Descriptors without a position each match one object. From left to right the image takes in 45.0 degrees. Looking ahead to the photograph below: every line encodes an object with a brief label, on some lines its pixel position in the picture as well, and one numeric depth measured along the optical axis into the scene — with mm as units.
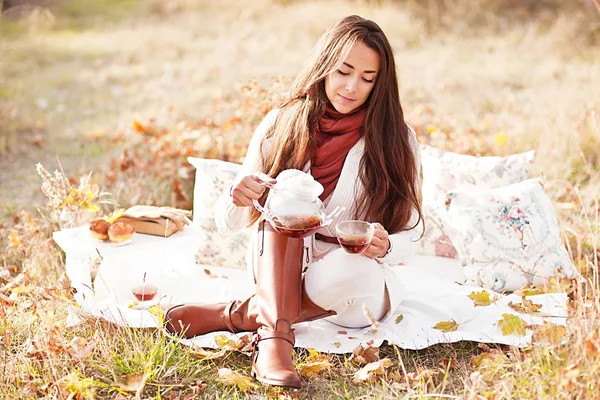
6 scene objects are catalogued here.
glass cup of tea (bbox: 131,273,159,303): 3145
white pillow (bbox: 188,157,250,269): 3605
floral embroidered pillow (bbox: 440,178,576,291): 3396
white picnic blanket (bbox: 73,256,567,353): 2883
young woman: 2666
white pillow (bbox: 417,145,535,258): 3729
